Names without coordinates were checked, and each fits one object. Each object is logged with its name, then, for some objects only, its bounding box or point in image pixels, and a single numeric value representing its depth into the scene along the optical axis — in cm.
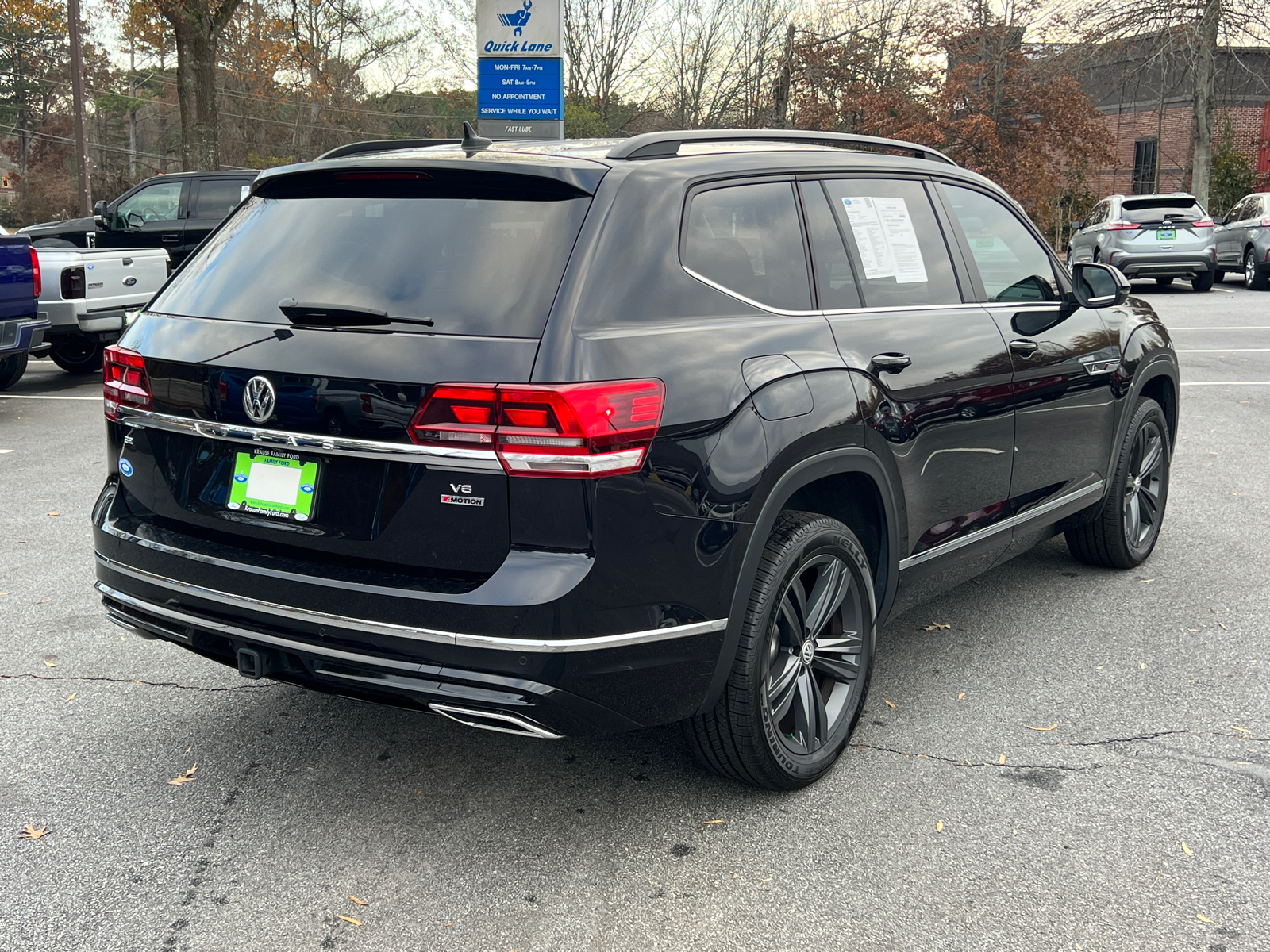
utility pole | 3183
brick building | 4494
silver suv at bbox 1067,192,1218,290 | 2106
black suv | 270
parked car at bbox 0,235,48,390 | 944
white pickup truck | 1121
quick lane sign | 1391
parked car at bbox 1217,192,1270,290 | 2183
